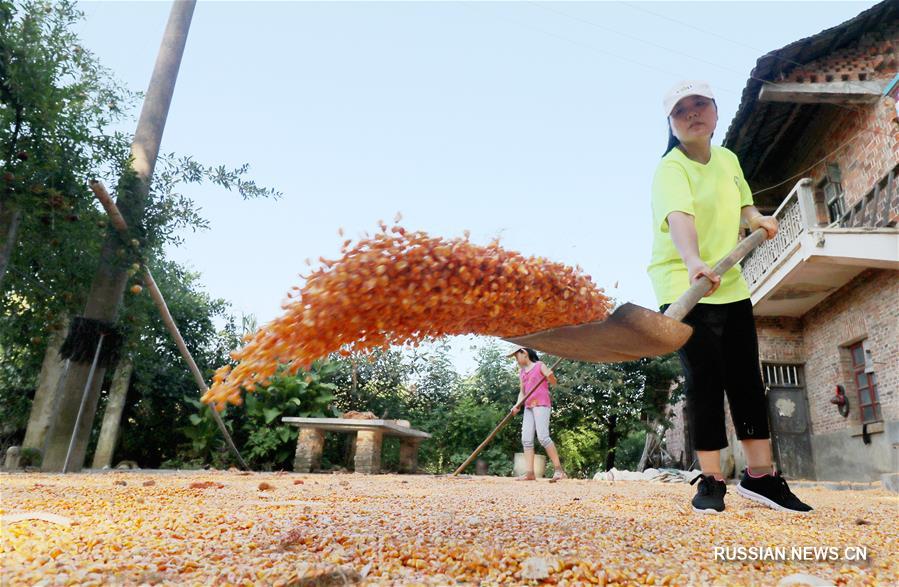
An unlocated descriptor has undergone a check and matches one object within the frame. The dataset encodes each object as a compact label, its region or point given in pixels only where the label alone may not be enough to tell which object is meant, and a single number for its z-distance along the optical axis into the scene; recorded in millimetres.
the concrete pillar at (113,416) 8320
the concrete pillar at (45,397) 7363
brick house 8102
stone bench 8227
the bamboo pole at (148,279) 4898
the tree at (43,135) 5090
